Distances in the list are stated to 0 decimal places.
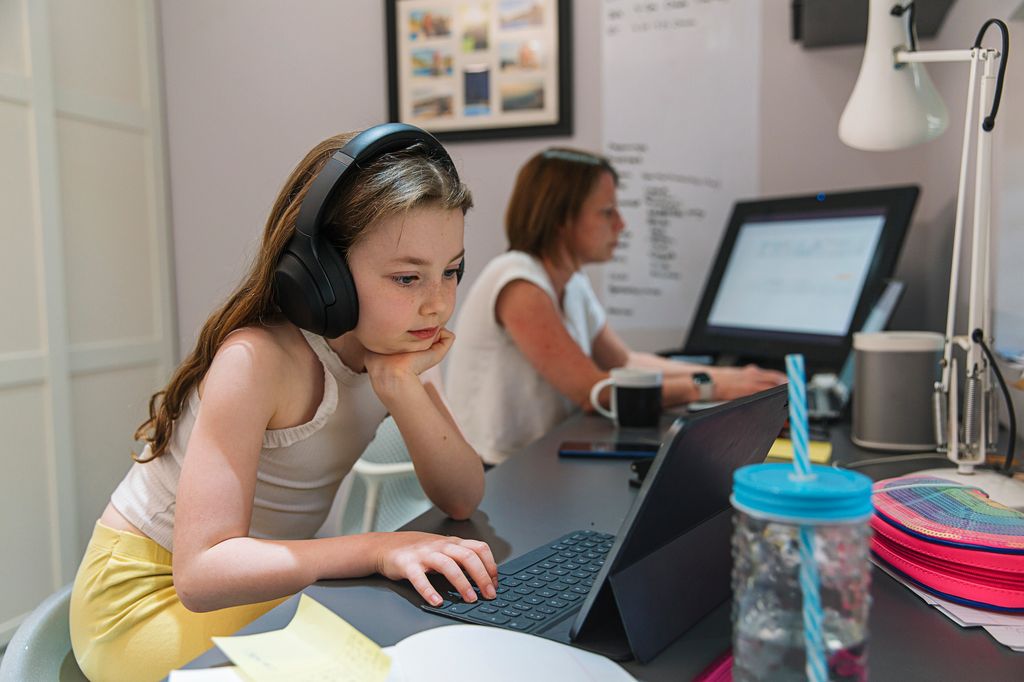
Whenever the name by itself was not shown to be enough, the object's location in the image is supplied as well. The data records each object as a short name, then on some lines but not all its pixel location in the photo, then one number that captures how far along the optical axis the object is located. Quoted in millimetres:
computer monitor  1758
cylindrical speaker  1241
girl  744
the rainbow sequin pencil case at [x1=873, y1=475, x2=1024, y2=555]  678
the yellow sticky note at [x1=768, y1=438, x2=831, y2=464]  1196
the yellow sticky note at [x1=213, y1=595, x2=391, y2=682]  508
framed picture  2301
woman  1705
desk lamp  1028
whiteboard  2197
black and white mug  1499
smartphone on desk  1242
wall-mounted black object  1849
